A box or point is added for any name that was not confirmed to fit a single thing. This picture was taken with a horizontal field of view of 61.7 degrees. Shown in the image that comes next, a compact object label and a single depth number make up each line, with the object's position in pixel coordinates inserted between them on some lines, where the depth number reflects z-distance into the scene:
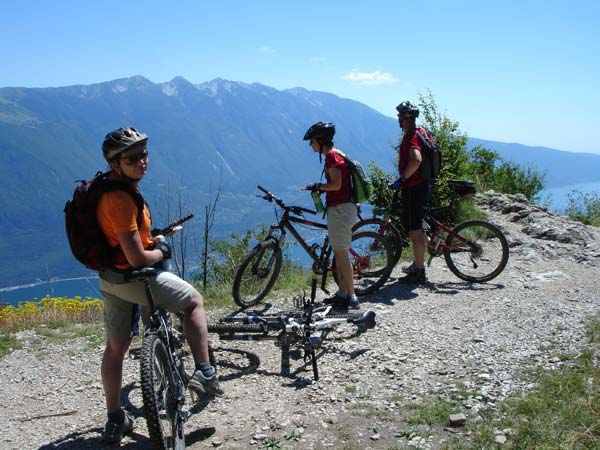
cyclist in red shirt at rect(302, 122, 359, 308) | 6.28
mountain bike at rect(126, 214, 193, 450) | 3.12
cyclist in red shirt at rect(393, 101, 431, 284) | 7.34
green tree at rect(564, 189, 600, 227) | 14.32
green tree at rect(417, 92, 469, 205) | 13.34
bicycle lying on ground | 5.37
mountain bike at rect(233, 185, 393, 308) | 7.14
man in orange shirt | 3.37
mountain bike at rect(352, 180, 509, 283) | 7.95
